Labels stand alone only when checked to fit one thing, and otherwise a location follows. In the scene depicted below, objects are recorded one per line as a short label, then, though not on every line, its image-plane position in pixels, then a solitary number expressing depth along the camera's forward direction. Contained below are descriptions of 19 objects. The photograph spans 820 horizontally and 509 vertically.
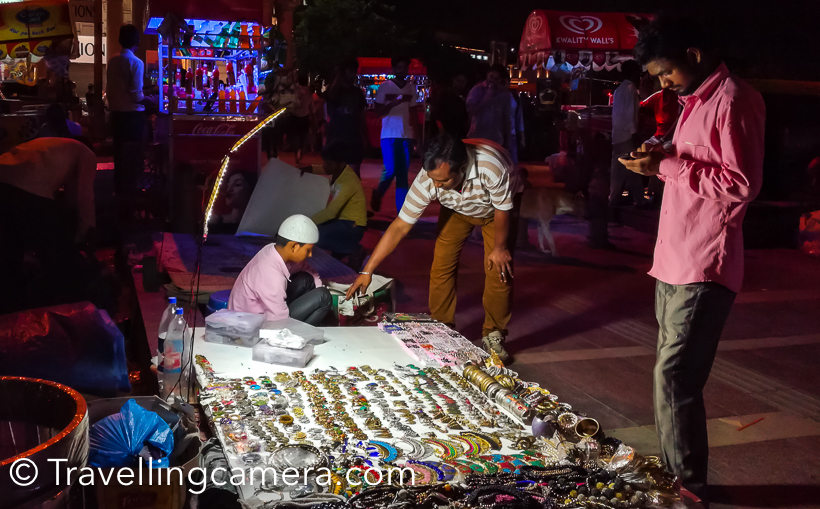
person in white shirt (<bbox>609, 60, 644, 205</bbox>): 9.02
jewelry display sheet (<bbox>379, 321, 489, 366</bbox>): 3.72
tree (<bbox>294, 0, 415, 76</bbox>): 32.88
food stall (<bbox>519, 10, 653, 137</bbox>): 13.03
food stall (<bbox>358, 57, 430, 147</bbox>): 23.44
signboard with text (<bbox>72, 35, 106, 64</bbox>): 28.22
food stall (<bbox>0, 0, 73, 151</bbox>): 9.41
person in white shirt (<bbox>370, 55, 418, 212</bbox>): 8.68
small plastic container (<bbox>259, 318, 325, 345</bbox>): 3.75
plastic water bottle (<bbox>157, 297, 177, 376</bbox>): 3.57
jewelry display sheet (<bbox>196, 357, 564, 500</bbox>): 2.66
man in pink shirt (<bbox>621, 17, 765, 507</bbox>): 2.66
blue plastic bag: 2.34
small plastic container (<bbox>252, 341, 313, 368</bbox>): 3.47
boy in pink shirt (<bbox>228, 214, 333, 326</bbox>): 4.04
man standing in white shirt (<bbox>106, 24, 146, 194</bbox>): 8.11
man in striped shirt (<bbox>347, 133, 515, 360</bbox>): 4.06
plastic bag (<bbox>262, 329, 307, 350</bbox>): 3.52
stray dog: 7.91
